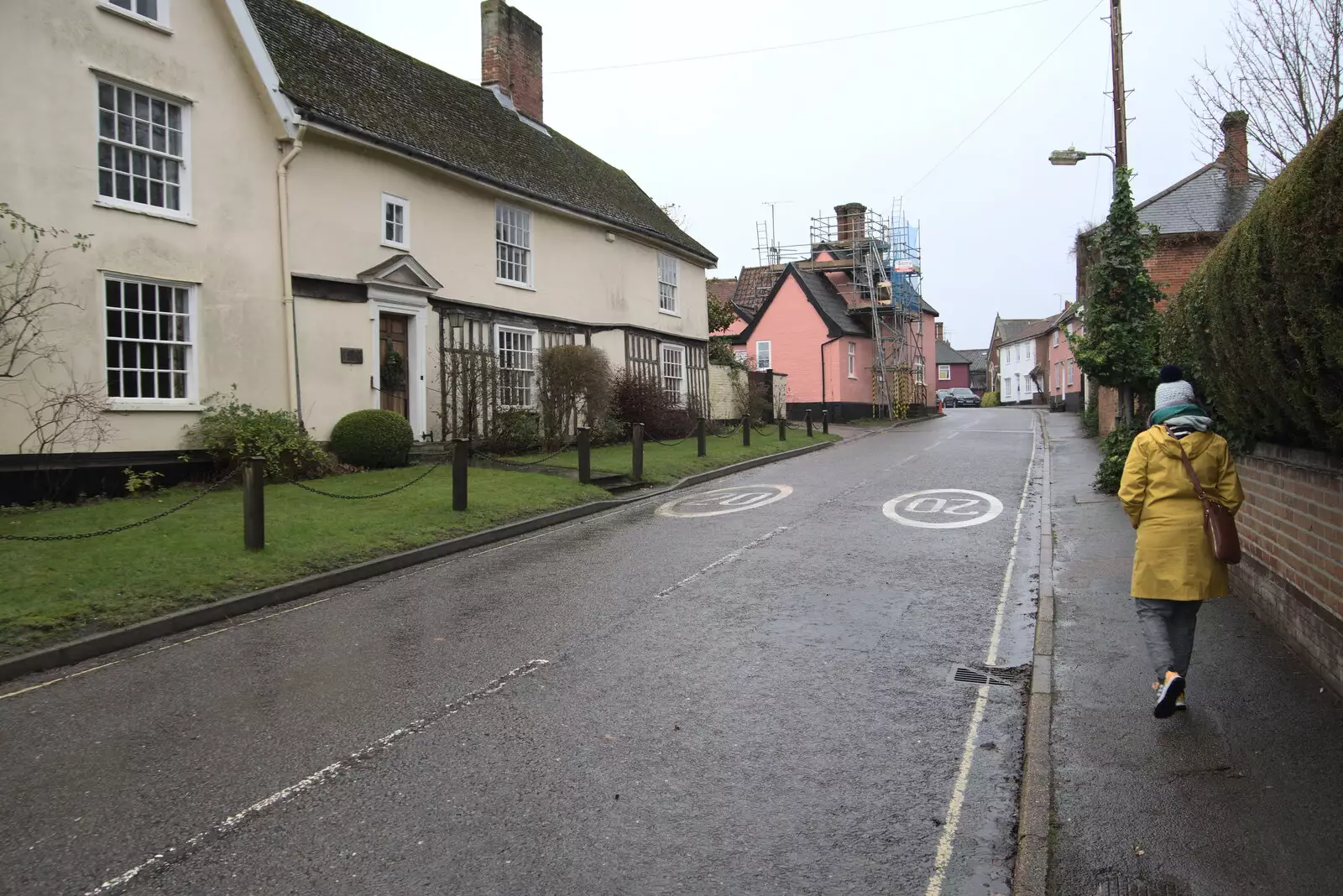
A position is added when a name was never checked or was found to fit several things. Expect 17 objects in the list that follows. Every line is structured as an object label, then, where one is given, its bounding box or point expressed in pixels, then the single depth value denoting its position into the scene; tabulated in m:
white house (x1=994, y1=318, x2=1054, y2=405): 71.25
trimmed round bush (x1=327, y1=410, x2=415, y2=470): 15.63
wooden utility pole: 16.80
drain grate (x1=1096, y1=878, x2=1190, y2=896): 3.40
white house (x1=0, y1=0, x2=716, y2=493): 12.53
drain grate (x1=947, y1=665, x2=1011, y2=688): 5.98
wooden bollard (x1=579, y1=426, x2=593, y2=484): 15.23
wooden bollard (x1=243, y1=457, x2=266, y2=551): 9.33
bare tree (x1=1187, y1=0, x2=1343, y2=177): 12.50
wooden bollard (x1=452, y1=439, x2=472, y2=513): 12.17
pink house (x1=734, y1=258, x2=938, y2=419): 40.91
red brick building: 23.44
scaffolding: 42.81
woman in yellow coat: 5.06
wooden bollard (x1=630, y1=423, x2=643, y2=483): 16.27
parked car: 72.25
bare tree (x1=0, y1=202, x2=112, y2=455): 11.77
